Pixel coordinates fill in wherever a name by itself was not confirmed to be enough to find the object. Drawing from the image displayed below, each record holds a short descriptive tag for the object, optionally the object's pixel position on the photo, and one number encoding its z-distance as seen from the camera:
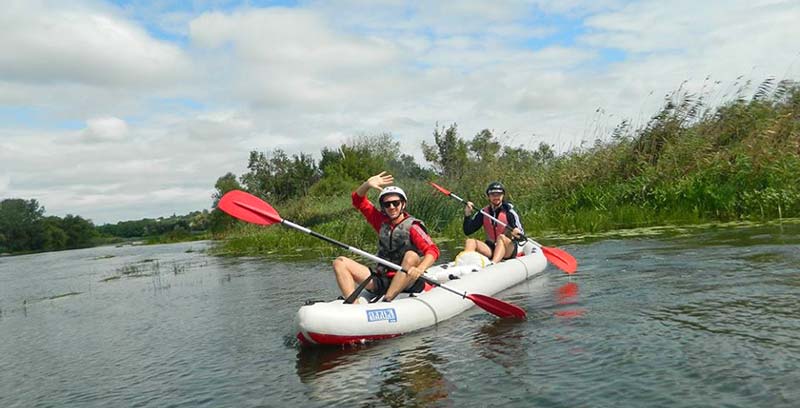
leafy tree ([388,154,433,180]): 16.21
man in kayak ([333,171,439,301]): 5.53
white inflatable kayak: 4.91
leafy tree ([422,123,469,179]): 26.95
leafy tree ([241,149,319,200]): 40.38
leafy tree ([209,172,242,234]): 35.62
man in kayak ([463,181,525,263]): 8.08
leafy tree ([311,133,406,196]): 31.64
